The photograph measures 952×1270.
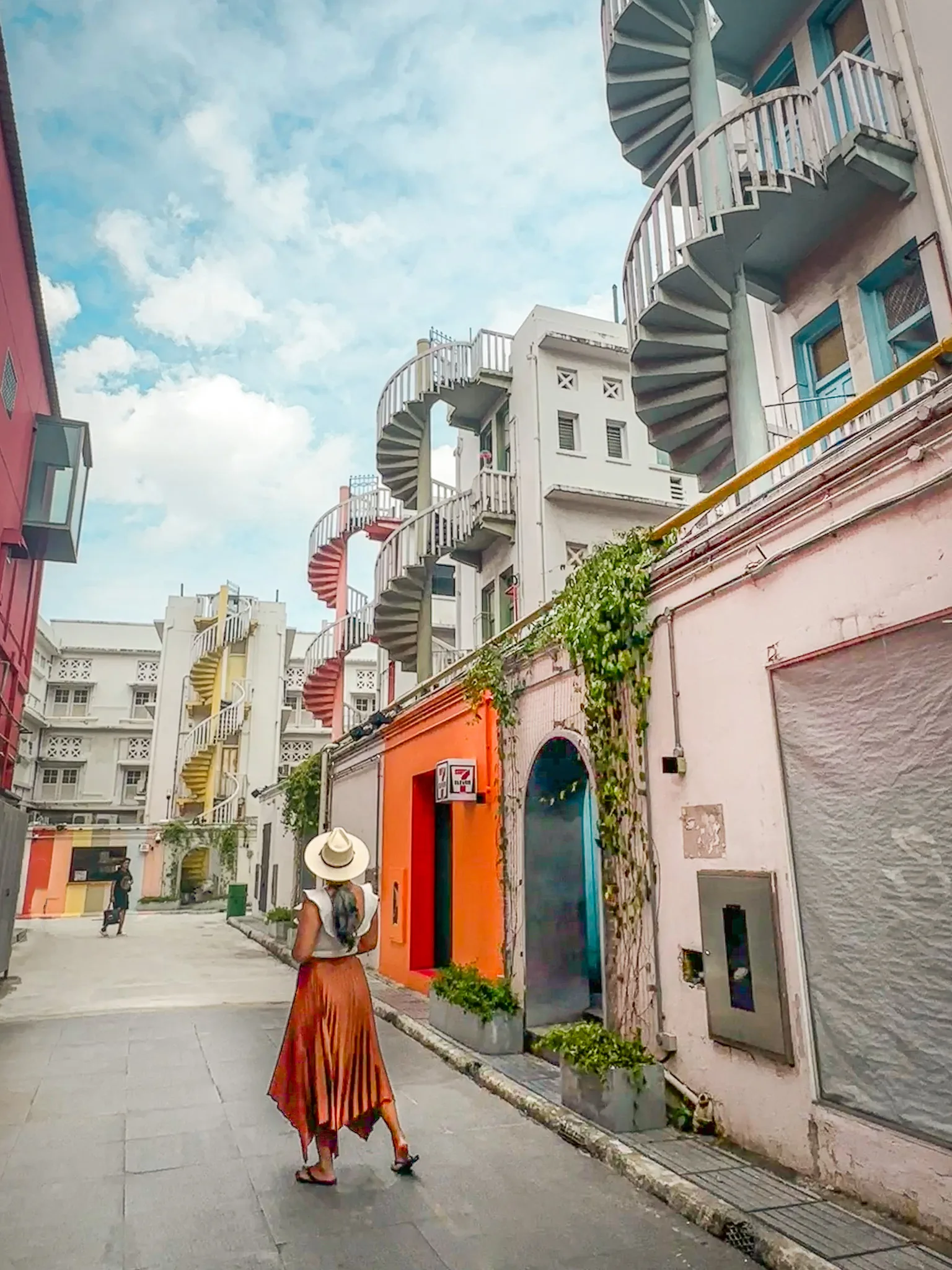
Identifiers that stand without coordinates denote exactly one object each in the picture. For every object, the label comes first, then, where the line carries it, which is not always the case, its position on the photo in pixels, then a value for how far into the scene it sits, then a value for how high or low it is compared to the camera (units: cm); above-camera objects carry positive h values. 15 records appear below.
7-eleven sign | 907 +93
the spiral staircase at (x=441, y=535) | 1537 +620
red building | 1186 +707
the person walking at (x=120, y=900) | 2130 -73
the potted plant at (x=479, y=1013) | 740 -135
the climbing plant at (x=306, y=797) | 1805 +159
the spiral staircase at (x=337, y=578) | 2239 +861
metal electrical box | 462 -59
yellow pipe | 408 +244
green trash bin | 2603 -91
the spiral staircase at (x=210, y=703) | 3494 +766
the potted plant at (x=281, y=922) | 1758 -115
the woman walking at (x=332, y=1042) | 439 -93
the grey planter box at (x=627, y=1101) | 514 -149
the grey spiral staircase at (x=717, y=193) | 777 +641
